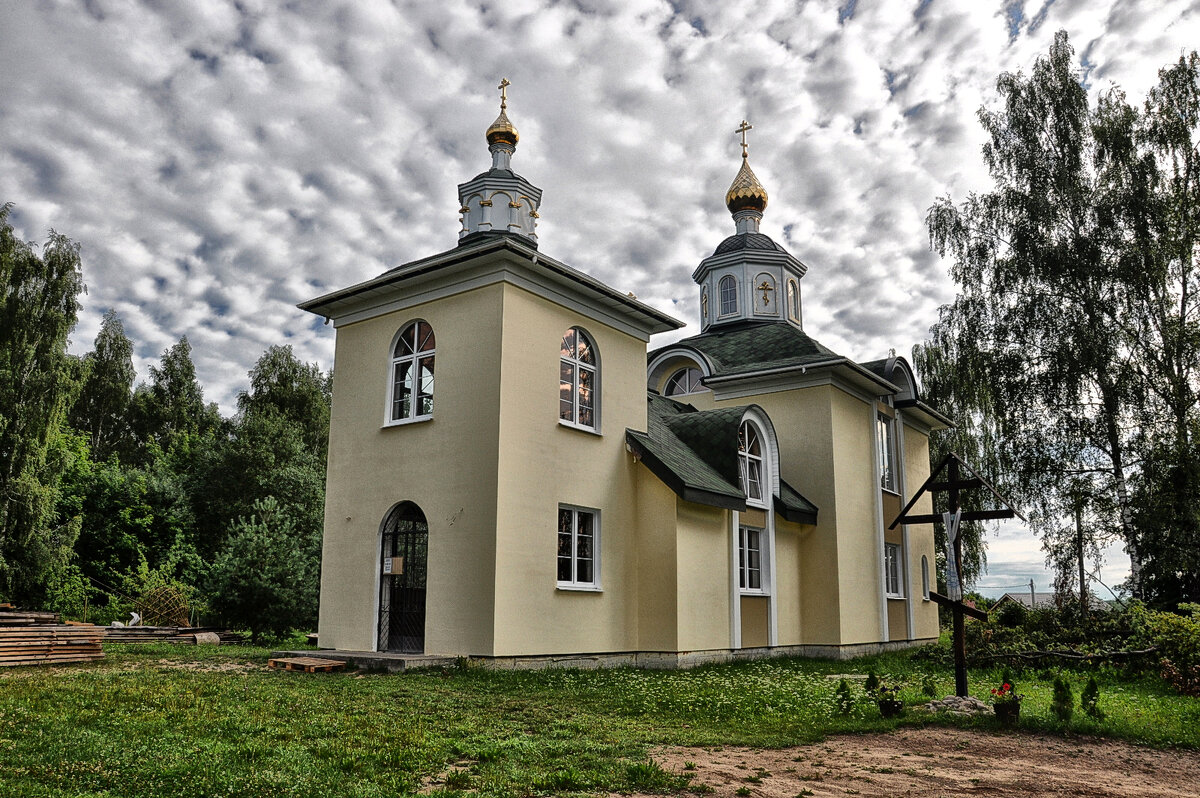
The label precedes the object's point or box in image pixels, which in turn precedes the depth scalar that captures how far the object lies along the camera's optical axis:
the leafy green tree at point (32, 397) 22.80
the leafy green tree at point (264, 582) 17.48
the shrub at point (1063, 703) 8.38
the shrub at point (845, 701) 9.22
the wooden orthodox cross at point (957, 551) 9.70
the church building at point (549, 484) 13.39
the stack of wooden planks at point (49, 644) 12.05
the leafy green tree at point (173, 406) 39.09
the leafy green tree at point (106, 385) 36.31
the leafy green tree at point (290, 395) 37.81
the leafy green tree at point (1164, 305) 16.86
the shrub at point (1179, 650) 11.18
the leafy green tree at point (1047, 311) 18.88
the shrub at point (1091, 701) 8.67
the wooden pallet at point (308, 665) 12.15
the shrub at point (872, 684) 9.12
